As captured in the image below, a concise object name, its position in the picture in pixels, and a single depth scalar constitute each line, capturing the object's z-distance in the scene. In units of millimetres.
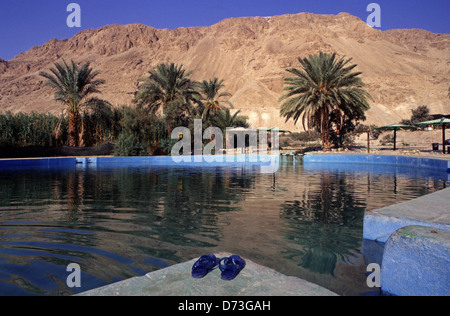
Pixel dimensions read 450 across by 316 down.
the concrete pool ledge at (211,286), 2223
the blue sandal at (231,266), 2519
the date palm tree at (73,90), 23250
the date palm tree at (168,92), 23016
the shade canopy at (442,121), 20362
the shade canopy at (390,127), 23000
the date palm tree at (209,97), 24844
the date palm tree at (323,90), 21406
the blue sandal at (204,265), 2543
